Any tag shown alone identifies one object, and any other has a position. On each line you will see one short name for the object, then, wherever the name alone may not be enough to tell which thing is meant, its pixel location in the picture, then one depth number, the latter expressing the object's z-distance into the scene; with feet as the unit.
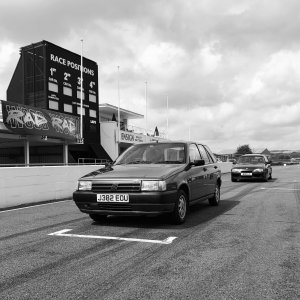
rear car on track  63.19
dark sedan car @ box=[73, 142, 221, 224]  21.17
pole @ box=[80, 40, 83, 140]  128.40
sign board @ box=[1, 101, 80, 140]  101.35
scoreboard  123.13
